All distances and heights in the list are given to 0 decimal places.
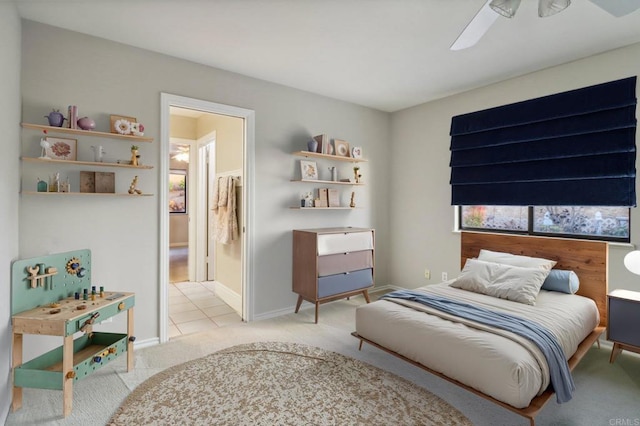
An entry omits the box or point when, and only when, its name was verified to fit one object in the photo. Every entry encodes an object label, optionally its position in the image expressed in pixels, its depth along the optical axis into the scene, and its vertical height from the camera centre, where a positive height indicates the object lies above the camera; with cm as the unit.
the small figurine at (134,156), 277 +46
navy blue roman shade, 286 +61
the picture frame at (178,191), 845 +51
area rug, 198 -122
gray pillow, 292 -61
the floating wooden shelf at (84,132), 237 +59
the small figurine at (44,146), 237 +46
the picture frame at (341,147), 414 +81
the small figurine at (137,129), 275 +68
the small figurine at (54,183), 247 +20
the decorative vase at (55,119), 241 +66
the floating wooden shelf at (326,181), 381 +36
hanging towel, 402 -3
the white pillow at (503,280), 276 -60
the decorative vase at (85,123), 252 +66
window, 302 -8
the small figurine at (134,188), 279 +19
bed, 185 -80
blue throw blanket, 195 -74
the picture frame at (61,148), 247 +46
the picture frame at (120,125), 269 +69
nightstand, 250 -82
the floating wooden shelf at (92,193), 236 +13
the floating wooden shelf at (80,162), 235 +36
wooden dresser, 352 -57
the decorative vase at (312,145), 381 +75
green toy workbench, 199 -67
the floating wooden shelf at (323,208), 390 +4
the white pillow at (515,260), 309 -46
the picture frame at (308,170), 389 +49
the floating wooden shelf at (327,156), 380 +66
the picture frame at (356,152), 425 +76
